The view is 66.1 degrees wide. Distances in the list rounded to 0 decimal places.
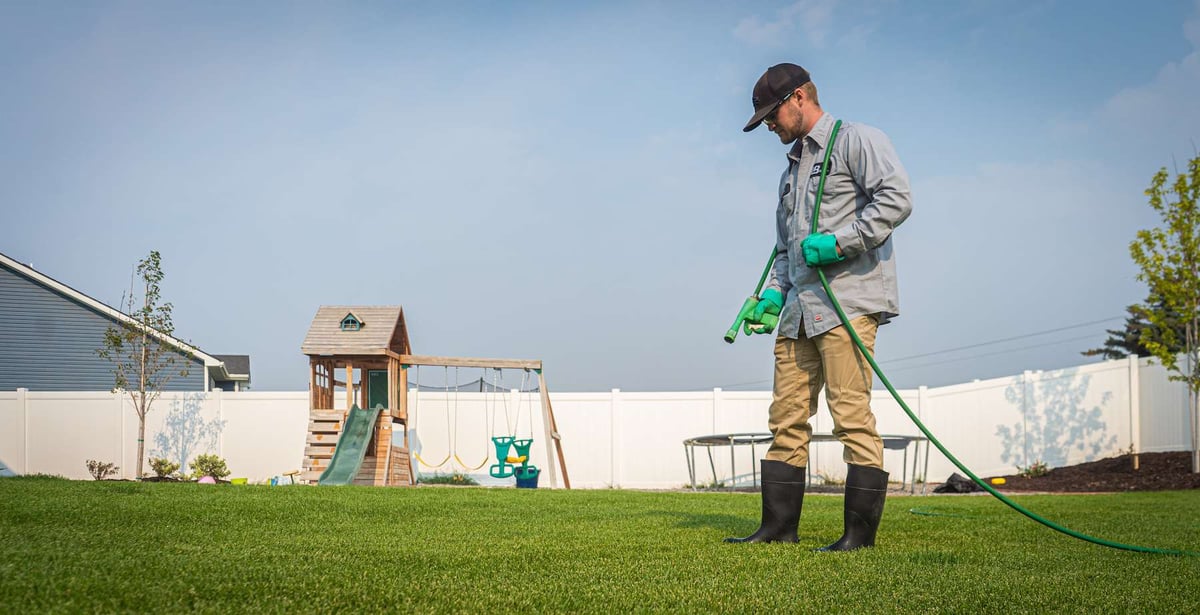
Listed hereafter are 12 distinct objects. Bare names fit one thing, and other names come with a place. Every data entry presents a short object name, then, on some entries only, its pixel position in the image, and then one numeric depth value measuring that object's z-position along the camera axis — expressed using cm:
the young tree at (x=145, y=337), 1669
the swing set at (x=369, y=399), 1449
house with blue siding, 2252
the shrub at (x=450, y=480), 1680
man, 361
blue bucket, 1501
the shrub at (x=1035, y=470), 1630
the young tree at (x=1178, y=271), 1331
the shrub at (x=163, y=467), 1636
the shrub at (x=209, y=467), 1642
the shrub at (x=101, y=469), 1526
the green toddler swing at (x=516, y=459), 1516
